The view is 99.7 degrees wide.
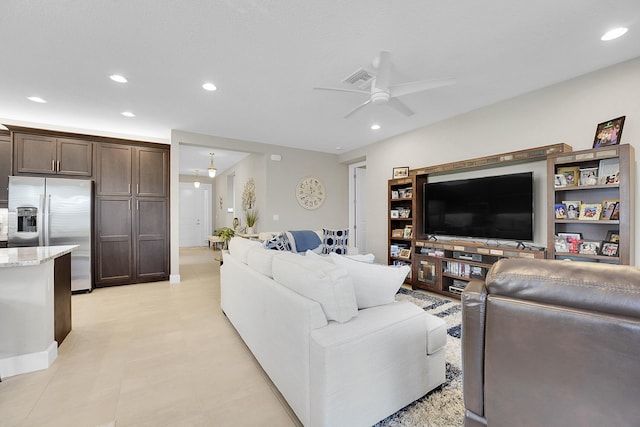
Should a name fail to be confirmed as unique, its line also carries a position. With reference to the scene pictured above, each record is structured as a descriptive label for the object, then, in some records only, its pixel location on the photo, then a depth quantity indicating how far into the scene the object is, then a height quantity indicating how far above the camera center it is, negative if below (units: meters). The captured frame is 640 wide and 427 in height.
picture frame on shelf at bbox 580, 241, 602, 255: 2.50 -0.32
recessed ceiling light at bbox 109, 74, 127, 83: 2.79 +1.42
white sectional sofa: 1.31 -0.70
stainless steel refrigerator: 3.67 -0.04
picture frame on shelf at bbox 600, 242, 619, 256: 2.40 -0.32
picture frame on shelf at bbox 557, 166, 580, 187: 2.65 +0.40
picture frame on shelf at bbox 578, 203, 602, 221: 2.52 +0.02
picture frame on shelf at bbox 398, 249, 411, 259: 4.38 -0.66
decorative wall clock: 5.85 +0.46
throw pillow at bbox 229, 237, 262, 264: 2.70 -0.36
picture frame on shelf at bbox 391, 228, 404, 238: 4.55 -0.33
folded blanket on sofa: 4.23 -0.43
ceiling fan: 2.32 +1.13
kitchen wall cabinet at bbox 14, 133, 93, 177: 3.84 +0.86
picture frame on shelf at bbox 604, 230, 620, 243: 2.44 -0.21
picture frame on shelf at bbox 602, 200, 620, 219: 2.44 +0.06
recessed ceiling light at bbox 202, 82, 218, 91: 2.97 +1.42
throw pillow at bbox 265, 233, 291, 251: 3.38 -0.39
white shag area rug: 1.50 -1.16
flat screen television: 3.11 +0.08
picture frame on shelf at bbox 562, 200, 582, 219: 2.64 +0.05
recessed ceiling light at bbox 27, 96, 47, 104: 3.32 +1.43
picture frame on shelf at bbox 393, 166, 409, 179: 4.60 +0.72
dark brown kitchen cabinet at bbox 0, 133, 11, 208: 3.91 +0.68
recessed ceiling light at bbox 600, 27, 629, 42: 2.08 +1.42
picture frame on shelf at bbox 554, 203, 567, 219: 2.69 +0.02
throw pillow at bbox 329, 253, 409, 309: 1.64 -0.41
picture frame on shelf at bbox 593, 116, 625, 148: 2.45 +0.75
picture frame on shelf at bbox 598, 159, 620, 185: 2.42 +0.38
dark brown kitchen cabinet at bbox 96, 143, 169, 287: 4.31 -0.01
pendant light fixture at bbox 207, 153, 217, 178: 6.80 +1.08
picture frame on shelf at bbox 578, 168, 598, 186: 2.55 +0.36
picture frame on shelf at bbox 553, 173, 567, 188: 2.70 +0.33
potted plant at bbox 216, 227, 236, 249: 5.58 -0.43
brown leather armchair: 0.67 -0.37
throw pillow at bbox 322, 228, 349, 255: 4.45 -0.47
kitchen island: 1.98 -0.76
